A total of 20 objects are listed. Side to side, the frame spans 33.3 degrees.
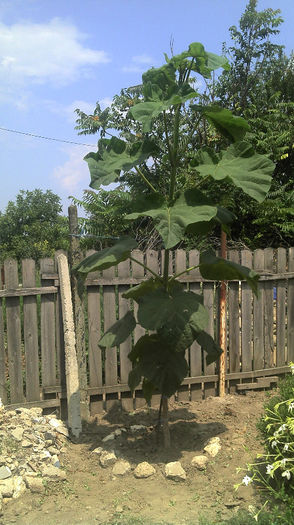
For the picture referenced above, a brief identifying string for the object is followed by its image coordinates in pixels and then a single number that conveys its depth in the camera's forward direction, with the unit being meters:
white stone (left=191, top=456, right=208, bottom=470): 3.73
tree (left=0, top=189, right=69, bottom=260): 13.47
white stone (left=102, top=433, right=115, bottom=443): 4.30
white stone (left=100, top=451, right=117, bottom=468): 3.86
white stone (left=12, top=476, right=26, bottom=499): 3.48
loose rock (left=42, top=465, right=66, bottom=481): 3.67
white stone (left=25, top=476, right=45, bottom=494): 3.53
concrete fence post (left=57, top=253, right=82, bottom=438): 4.48
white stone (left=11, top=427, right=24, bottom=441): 3.95
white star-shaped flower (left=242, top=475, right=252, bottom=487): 2.90
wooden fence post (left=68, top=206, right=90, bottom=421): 4.73
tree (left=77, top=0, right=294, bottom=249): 9.52
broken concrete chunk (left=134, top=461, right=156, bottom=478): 3.67
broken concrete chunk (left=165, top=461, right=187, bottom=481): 3.63
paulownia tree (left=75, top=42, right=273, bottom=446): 3.32
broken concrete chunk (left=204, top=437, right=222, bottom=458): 3.91
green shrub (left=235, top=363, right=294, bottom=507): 2.96
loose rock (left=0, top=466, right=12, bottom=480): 3.59
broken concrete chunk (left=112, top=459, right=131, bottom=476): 3.75
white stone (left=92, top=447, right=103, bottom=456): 4.06
